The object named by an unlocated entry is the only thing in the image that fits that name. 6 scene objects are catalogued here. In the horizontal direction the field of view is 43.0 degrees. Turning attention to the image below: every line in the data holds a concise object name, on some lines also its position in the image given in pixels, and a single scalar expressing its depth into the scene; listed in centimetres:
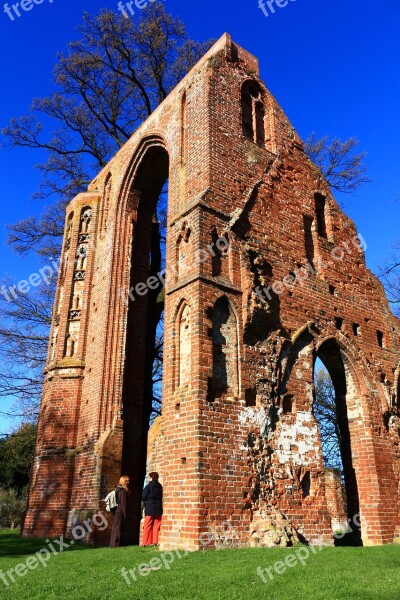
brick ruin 827
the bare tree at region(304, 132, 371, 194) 2070
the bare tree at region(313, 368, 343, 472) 2986
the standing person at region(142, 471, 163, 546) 855
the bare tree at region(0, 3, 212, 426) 1930
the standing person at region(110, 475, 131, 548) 923
